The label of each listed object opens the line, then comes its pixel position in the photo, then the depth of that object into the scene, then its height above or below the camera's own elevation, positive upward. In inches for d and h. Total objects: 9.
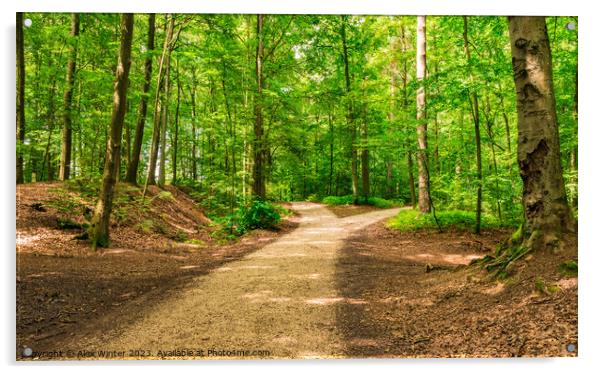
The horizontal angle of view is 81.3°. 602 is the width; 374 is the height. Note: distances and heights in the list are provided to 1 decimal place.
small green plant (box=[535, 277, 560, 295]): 116.0 -34.8
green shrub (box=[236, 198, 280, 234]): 410.6 -36.9
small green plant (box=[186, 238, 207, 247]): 336.7 -54.4
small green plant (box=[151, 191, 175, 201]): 474.8 -17.3
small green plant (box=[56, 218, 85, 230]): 268.2 -29.3
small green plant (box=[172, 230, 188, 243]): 340.7 -50.3
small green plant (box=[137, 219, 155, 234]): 332.2 -38.5
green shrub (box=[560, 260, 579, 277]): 122.4 -30.0
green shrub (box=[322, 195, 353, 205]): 739.1 -33.5
